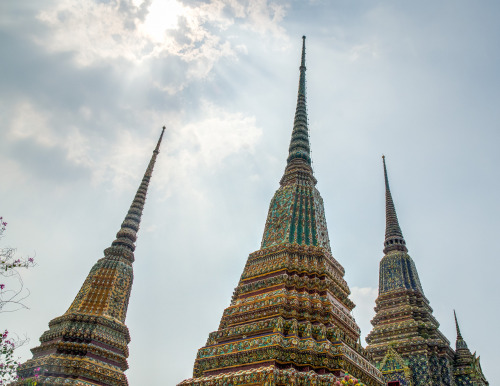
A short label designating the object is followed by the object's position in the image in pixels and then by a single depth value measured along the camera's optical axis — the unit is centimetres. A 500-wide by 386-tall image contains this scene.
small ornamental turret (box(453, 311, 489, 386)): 1995
